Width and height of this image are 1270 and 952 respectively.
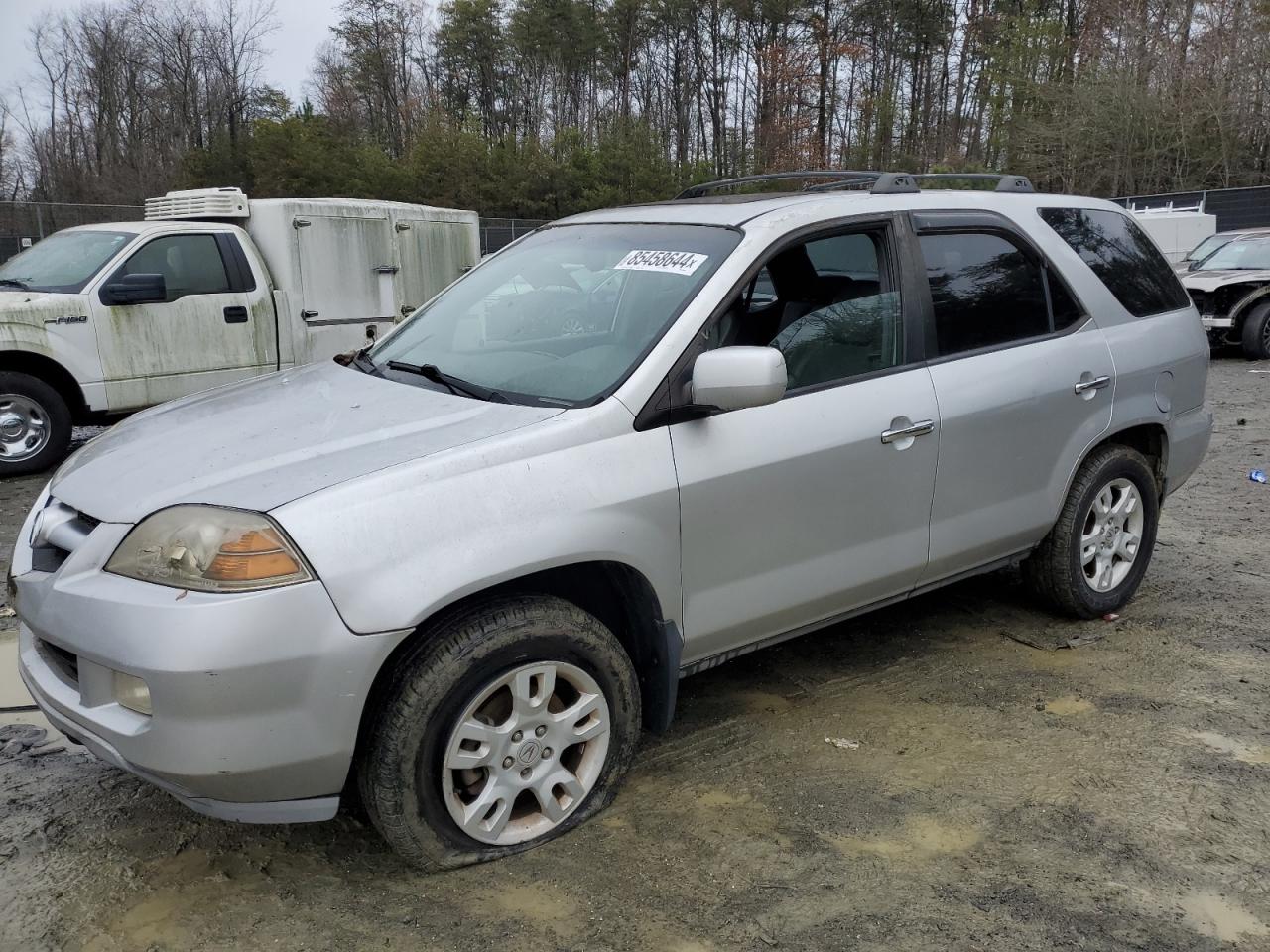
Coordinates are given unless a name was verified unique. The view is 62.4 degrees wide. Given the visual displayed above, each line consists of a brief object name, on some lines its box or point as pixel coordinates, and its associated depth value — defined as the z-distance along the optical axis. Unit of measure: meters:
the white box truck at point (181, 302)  7.81
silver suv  2.45
